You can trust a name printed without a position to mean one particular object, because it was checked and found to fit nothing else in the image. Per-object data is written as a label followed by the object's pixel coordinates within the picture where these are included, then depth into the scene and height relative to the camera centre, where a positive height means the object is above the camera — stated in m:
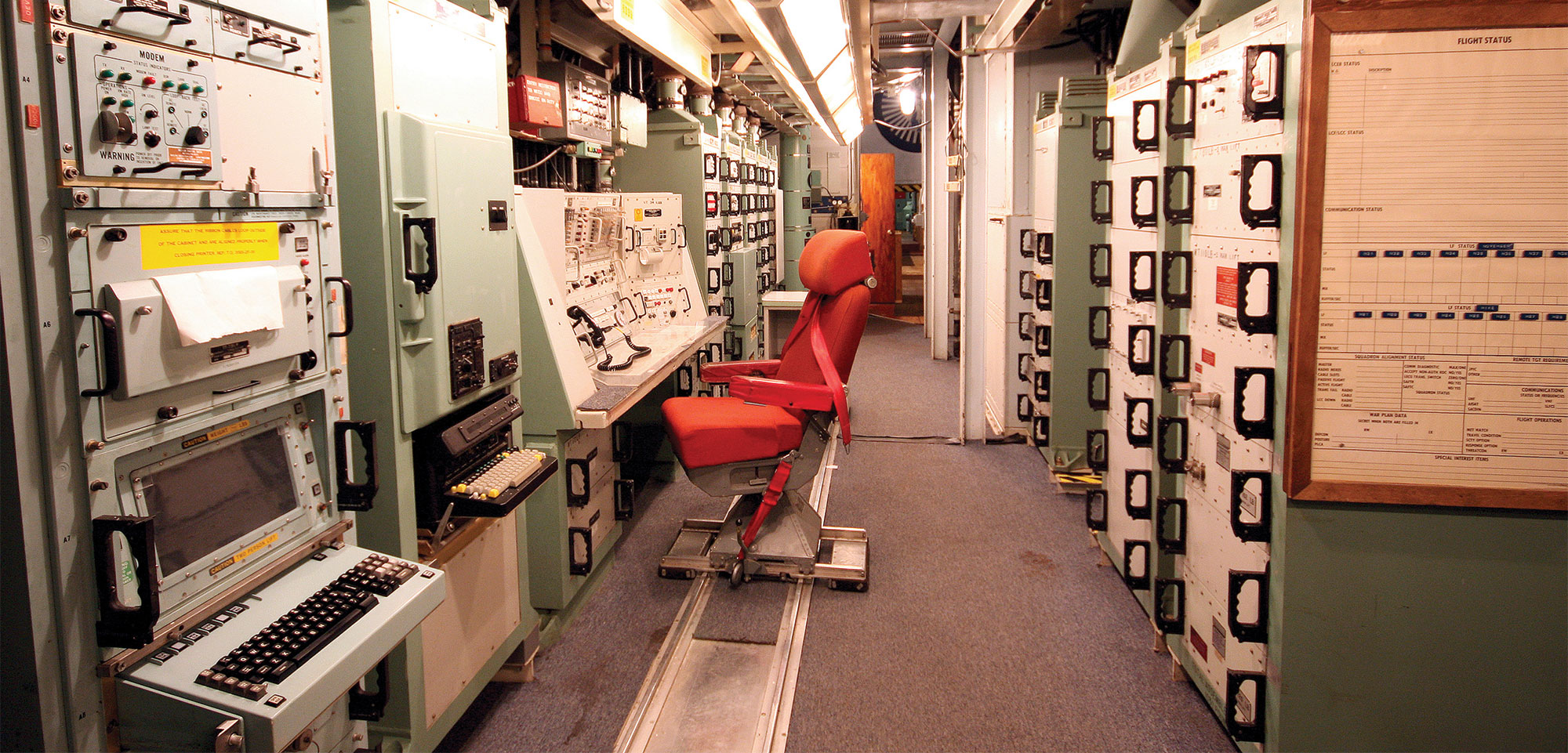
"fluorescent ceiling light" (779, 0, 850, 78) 2.84 +0.89
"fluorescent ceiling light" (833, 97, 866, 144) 6.01 +1.17
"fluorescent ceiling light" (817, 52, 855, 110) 4.18 +0.99
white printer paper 1.40 -0.03
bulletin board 1.84 +0.01
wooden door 12.04 +0.89
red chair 3.43 -0.62
